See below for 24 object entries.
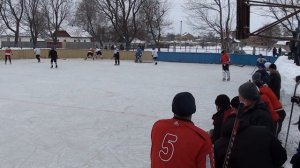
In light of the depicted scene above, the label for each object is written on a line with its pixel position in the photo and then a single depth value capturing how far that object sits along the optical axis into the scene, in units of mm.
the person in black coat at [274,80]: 5882
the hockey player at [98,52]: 27031
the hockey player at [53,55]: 18003
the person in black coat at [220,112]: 2938
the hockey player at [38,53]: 22920
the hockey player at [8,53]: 21379
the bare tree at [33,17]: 43957
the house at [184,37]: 57647
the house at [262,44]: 41547
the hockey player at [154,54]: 23452
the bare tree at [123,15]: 41134
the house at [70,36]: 64198
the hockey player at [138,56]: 24515
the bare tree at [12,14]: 43016
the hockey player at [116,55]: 21542
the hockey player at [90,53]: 26466
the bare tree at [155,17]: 42075
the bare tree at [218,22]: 36006
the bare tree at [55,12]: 47928
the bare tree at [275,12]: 21281
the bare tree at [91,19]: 47010
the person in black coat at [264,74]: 6137
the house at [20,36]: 45064
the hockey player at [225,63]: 13869
